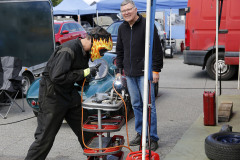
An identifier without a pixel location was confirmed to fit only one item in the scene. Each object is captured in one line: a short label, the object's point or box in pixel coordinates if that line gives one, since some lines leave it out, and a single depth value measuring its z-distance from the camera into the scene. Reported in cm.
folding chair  763
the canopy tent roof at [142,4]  1503
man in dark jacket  484
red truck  969
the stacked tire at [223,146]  421
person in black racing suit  381
